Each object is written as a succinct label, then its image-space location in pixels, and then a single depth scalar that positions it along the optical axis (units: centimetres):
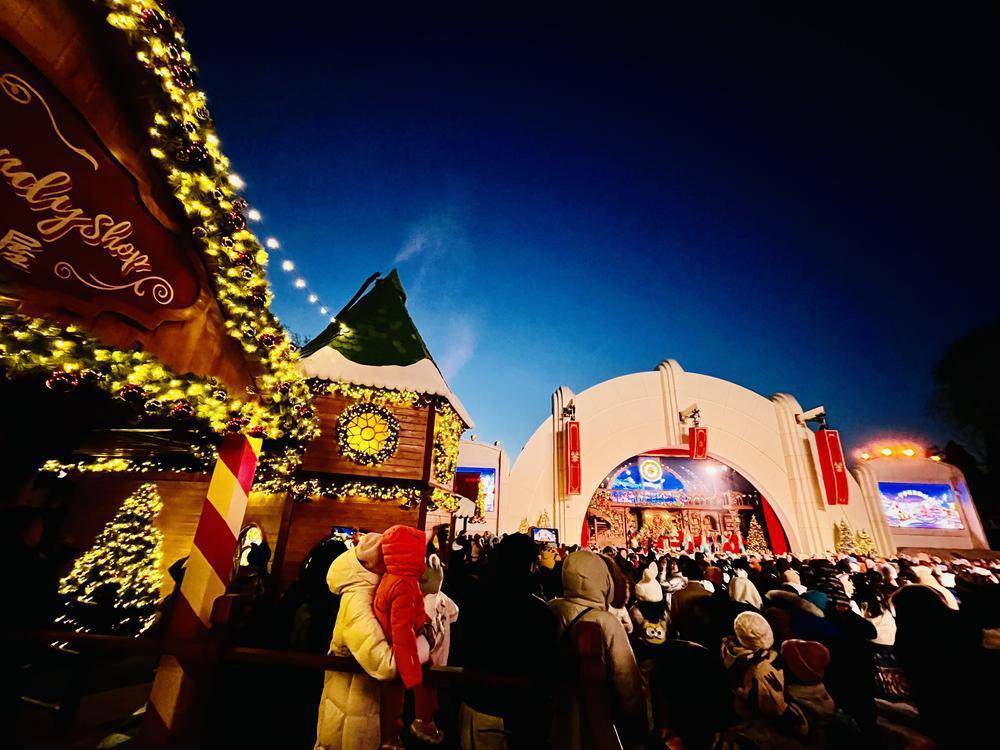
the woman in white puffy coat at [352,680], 246
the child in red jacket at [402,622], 229
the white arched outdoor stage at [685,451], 1898
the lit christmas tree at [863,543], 1898
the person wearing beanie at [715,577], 656
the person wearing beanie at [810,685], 252
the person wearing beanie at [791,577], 619
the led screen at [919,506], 2036
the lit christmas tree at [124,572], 620
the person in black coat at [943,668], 276
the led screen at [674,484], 2192
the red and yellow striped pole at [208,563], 310
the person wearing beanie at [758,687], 250
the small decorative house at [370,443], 782
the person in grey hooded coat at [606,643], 235
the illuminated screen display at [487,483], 2003
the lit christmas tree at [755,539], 2162
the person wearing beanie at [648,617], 459
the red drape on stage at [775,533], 2048
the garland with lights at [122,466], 649
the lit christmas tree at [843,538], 1905
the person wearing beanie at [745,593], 444
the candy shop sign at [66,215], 224
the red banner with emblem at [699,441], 2031
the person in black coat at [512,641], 216
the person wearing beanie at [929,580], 521
